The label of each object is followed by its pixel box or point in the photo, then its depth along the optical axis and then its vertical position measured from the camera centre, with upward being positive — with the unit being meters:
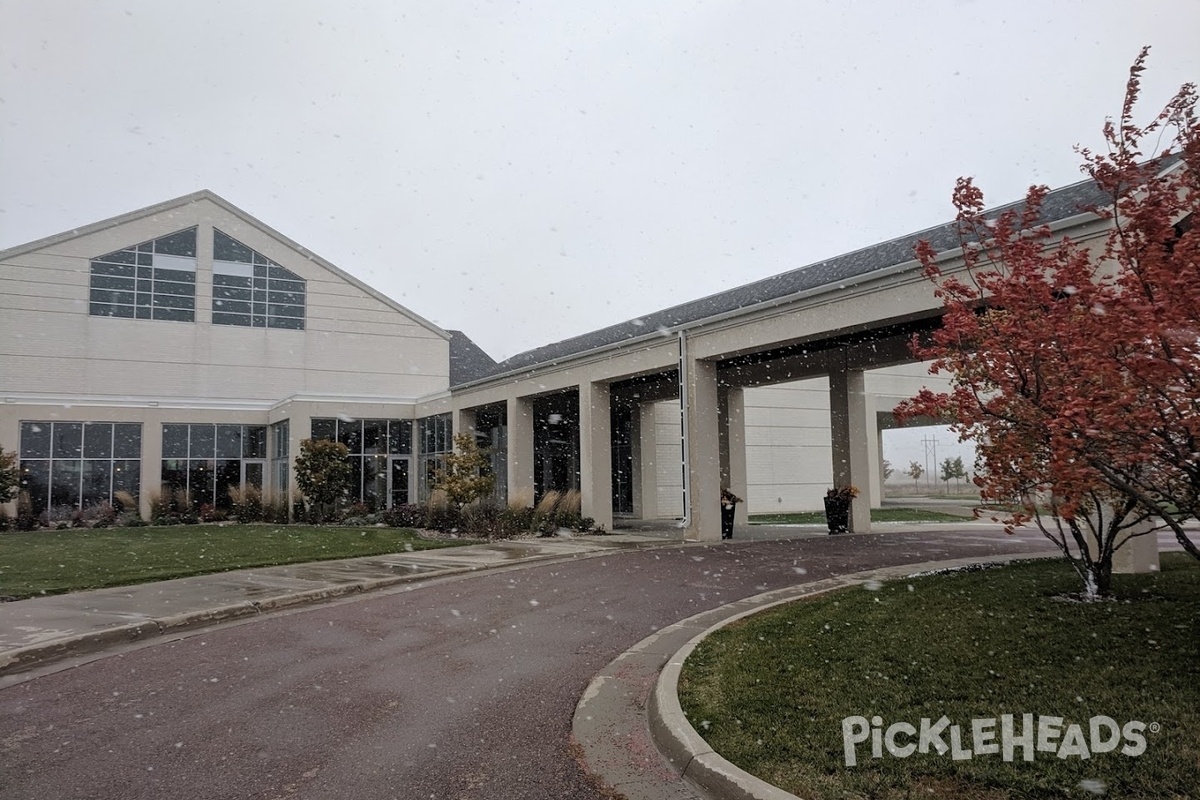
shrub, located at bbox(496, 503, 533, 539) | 20.08 -1.68
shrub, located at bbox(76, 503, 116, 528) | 27.11 -1.80
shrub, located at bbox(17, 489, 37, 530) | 25.88 -1.58
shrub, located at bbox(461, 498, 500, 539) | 20.14 -1.60
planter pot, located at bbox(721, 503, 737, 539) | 19.62 -1.58
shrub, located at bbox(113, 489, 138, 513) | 28.09 -1.35
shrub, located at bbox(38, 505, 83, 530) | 26.94 -1.82
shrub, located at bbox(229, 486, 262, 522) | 28.11 -1.43
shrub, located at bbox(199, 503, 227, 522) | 28.19 -1.81
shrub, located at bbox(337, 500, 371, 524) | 26.84 -1.78
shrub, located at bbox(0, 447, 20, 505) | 24.06 -0.29
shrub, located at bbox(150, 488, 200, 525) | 27.77 -1.65
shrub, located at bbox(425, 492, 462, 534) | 21.81 -1.56
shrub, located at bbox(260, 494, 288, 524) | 27.59 -1.70
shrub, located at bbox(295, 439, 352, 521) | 25.75 -0.22
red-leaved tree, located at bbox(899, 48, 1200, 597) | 4.55 +0.65
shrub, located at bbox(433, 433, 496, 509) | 21.58 -0.47
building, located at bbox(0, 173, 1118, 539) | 23.75 +2.66
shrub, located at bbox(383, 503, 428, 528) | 24.34 -1.78
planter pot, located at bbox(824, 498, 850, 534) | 20.45 -1.57
